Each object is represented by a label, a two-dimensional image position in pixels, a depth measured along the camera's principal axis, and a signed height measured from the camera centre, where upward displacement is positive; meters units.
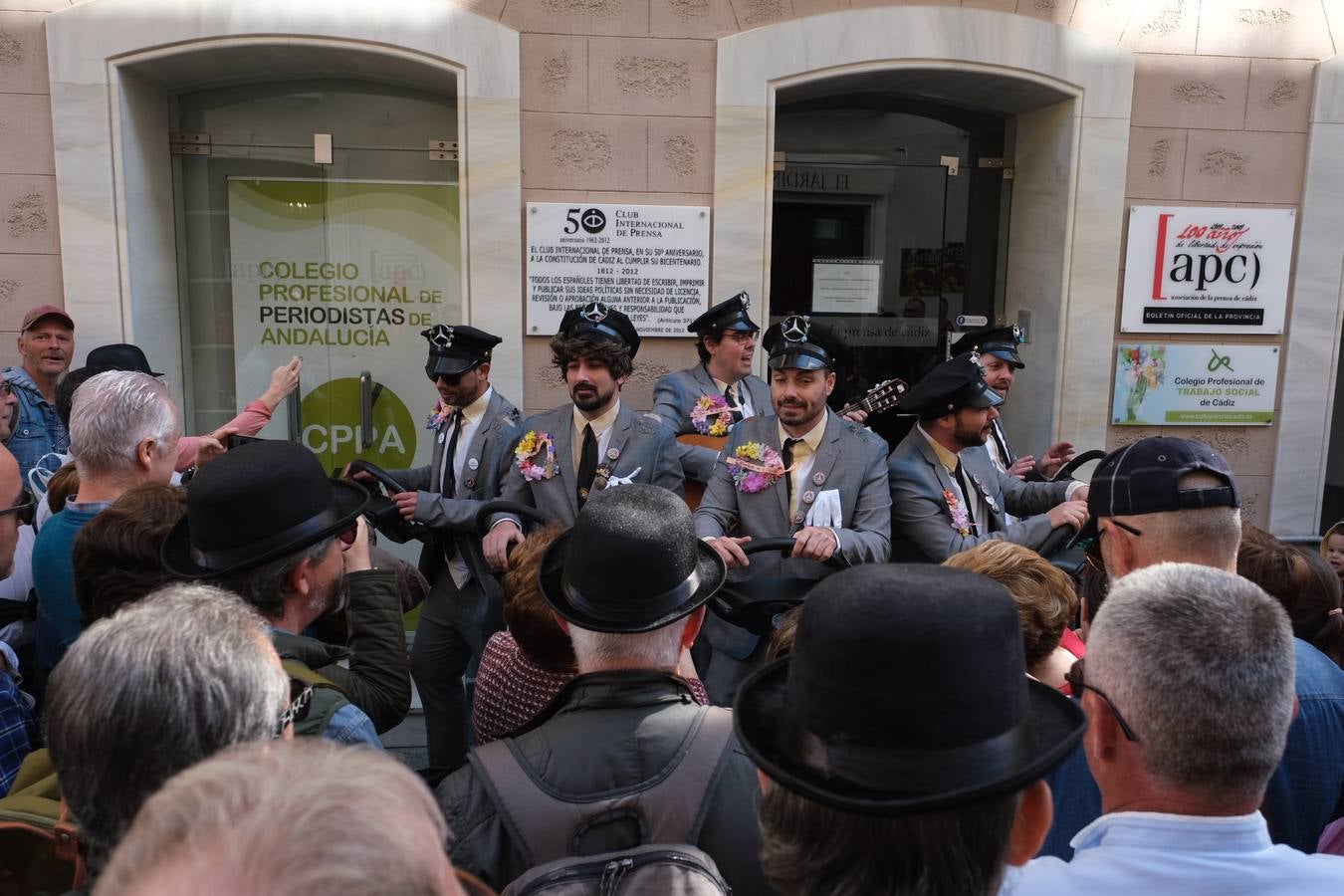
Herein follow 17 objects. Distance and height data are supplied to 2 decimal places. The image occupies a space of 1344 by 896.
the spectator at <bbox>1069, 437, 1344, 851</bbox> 1.99 -0.59
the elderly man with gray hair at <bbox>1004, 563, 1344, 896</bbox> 1.34 -0.66
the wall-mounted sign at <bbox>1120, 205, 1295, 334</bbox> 5.80 +0.24
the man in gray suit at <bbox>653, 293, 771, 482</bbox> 4.98 -0.39
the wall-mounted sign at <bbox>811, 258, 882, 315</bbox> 6.28 +0.11
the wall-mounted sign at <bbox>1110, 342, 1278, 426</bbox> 5.90 -0.46
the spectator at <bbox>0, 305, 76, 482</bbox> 4.87 -0.47
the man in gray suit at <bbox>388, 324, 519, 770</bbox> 4.17 -1.01
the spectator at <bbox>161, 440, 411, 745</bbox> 2.05 -0.59
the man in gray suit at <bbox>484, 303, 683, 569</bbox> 4.05 -0.62
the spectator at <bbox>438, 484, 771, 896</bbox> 1.56 -0.78
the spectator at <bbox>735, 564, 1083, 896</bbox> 1.12 -0.54
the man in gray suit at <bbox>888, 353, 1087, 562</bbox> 3.61 -0.69
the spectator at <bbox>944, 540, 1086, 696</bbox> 2.22 -0.70
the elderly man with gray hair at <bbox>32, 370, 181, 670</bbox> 2.53 -0.51
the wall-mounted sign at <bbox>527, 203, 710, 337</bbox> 5.46 +0.20
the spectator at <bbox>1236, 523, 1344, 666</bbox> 2.47 -0.72
